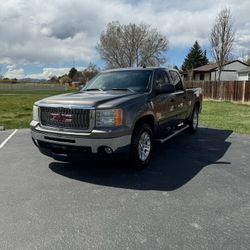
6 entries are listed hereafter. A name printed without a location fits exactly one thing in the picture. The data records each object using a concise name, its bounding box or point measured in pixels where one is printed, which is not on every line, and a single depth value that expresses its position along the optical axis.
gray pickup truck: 4.60
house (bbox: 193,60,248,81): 49.84
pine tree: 70.19
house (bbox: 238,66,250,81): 38.71
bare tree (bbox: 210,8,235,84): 33.16
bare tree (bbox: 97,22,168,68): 52.88
